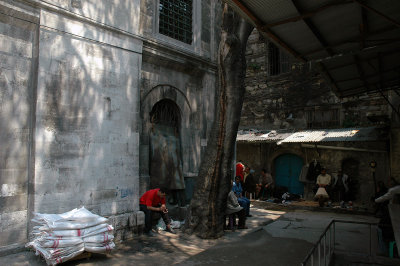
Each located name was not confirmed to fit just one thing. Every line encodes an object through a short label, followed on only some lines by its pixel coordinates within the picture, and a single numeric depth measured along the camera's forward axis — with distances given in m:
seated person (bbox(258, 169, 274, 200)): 14.78
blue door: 15.38
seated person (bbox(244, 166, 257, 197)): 13.59
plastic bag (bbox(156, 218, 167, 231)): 7.88
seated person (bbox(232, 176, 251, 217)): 9.26
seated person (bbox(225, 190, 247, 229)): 8.00
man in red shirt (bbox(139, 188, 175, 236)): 7.55
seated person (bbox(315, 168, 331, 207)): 12.57
